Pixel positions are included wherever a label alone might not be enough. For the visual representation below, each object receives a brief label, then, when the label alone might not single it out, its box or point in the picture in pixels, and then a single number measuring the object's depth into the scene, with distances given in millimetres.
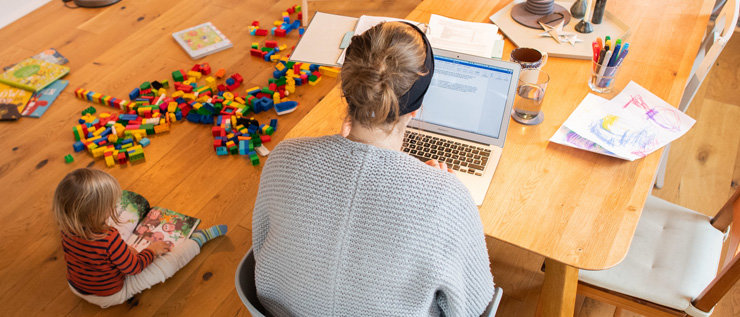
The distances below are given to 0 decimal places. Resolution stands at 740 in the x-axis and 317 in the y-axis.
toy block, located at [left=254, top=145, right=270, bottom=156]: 2637
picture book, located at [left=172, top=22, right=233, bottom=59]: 3224
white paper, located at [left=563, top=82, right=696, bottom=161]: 1542
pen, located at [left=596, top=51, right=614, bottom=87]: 1660
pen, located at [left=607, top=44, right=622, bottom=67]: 1672
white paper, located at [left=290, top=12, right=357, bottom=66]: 1902
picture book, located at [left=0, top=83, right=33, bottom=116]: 2937
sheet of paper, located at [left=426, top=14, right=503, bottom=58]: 1882
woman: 1070
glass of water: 1618
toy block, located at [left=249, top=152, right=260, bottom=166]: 2568
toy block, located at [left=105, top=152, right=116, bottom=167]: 2582
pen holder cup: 1691
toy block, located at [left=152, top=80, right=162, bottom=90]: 2951
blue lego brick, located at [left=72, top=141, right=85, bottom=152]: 2648
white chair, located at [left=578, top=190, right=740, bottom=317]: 1558
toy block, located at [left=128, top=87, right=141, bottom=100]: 2906
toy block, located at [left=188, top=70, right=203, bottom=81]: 3014
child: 1762
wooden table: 1333
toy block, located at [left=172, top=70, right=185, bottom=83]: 2990
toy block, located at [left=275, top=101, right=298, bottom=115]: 2836
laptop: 1464
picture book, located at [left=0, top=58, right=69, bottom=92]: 3021
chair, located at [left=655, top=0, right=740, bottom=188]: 1823
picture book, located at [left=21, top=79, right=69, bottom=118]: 2889
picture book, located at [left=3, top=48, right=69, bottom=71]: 3185
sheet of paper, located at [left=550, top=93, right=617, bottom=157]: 1530
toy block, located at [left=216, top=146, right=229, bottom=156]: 2635
